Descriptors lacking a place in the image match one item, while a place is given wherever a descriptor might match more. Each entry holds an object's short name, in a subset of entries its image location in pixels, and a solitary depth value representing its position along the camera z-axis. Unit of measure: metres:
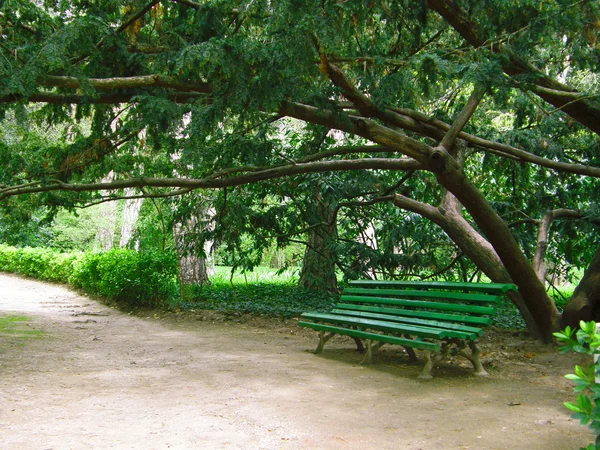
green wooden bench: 5.84
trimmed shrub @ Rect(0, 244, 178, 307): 12.32
